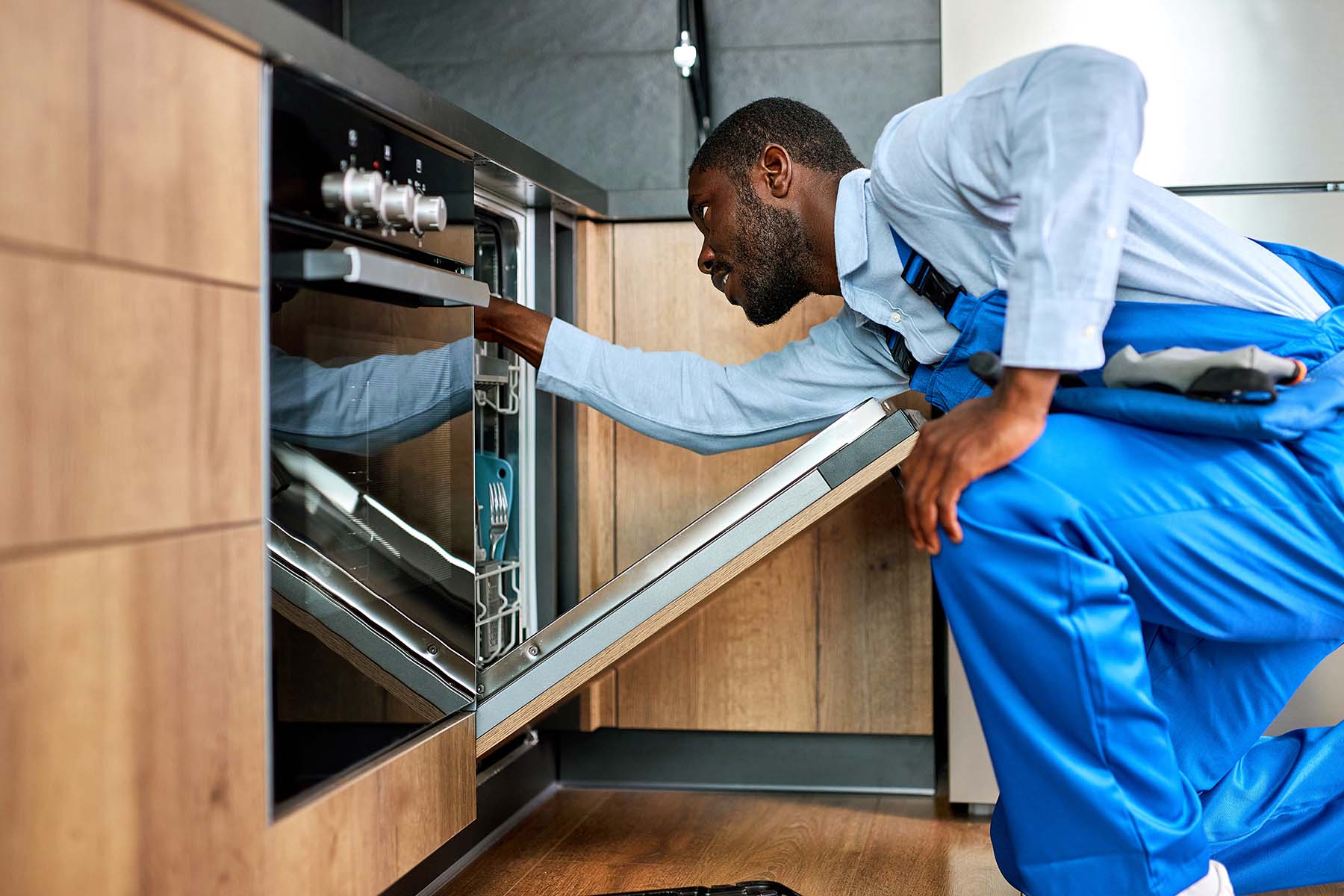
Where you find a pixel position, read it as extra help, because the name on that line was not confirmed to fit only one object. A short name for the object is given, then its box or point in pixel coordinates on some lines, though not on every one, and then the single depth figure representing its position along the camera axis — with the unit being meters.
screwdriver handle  1.06
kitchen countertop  0.88
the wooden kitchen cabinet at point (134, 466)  0.71
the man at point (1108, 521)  1.05
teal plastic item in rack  1.70
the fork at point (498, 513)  1.73
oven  0.99
